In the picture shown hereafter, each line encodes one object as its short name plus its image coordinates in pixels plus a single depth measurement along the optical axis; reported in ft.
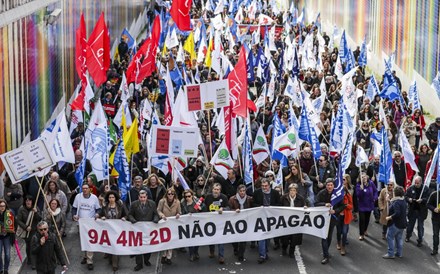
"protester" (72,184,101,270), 55.16
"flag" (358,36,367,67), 104.21
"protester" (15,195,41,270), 52.54
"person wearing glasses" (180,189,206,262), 55.31
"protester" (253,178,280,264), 56.24
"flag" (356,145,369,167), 63.72
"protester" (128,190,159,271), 54.24
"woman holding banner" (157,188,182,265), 54.70
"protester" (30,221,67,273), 47.52
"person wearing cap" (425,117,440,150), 74.79
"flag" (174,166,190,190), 58.44
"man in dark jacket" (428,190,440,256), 56.85
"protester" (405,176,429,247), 57.67
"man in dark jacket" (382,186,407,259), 55.16
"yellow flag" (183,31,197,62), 106.11
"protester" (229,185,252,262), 55.77
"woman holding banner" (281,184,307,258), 55.98
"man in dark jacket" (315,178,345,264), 55.77
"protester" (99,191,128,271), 54.13
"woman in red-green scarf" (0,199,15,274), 51.44
